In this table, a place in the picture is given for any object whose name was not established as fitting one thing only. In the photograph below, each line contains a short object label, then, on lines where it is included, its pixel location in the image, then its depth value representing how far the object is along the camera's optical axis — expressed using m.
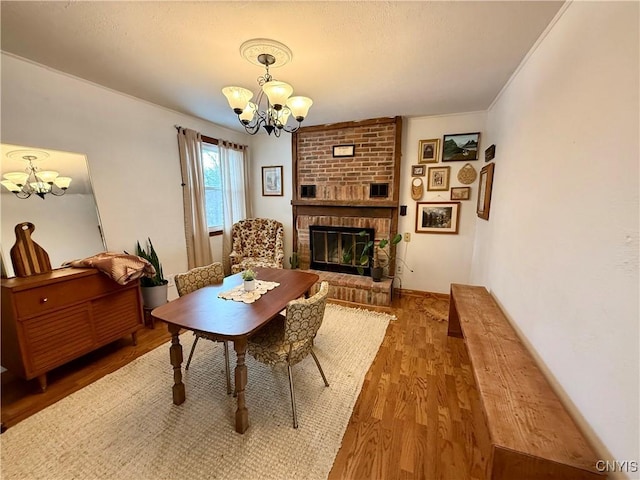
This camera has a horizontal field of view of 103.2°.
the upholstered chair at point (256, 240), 3.93
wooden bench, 0.91
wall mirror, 1.95
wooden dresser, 1.74
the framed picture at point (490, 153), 2.64
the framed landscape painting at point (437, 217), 3.38
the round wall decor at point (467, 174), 3.22
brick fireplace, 3.46
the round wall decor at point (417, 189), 3.47
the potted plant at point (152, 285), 2.79
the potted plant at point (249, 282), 1.90
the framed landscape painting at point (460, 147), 3.19
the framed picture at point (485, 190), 2.59
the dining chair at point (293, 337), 1.49
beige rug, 1.34
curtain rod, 3.22
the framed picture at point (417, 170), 3.45
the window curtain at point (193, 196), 3.28
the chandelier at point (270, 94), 1.68
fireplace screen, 3.77
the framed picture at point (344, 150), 3.65
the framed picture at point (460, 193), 3.29
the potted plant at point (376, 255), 3.48
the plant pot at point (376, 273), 3.46
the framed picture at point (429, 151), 3.35
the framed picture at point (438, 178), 3.35
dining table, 1.41
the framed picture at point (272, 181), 4.28
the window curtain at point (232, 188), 3.92
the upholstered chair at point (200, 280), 1.91
